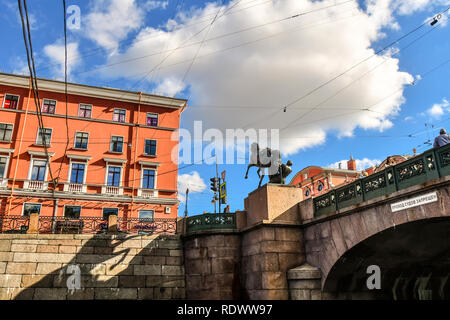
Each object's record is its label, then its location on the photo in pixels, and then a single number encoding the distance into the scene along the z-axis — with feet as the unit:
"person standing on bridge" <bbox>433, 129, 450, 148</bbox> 28.17
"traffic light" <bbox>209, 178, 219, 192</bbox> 63.10
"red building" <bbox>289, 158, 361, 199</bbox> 142.72
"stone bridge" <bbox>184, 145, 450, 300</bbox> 28.55
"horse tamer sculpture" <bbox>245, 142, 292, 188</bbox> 44.75
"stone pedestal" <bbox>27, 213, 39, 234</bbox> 48.26
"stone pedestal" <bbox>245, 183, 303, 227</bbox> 41.96
